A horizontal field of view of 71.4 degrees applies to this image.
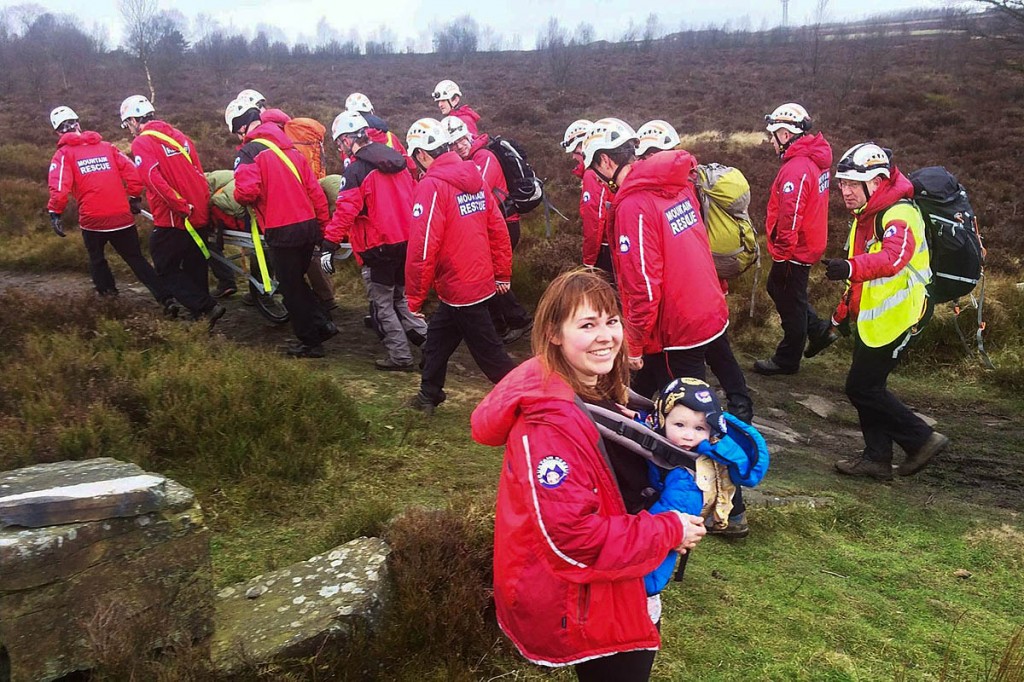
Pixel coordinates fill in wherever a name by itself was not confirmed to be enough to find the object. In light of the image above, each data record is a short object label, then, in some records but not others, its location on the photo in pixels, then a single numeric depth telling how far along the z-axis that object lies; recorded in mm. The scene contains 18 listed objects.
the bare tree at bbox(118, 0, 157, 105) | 37531
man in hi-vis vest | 4496
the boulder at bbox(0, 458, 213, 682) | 2371
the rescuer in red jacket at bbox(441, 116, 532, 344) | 6452
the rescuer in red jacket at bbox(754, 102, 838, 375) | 6410
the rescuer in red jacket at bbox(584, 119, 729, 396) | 3914
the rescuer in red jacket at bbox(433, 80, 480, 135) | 8305
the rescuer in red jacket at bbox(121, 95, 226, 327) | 6695
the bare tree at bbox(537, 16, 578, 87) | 37844
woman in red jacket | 1900
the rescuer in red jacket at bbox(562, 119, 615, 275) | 6531
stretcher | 7293
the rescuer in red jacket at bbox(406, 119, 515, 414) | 5055
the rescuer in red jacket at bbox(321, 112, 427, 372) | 6066
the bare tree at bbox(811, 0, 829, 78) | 33656
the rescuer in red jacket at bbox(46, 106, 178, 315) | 7438
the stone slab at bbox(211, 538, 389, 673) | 2680
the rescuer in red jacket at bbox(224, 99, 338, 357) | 6254
